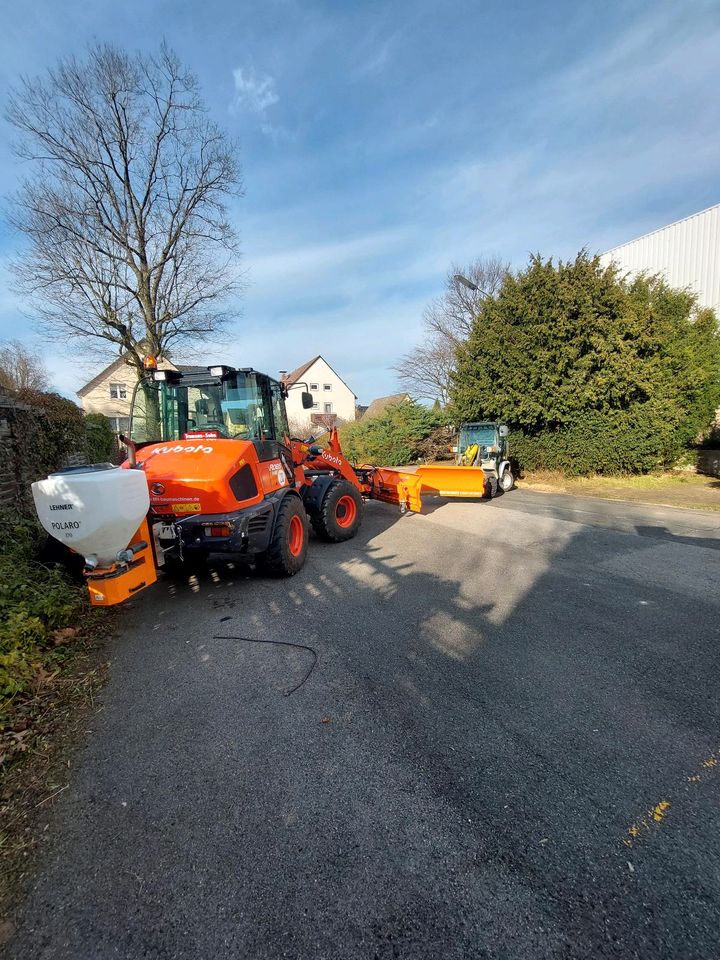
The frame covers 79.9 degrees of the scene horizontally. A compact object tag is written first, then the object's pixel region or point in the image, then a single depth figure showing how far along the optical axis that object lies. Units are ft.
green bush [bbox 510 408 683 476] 43.57
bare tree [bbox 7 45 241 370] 47.42
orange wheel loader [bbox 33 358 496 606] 10.74
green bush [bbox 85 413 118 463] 32.64
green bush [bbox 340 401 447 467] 68.80
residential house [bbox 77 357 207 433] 113.50
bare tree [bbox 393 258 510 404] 95.40
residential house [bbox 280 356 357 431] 147.54
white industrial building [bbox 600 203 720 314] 56.85
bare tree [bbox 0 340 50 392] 103.11
